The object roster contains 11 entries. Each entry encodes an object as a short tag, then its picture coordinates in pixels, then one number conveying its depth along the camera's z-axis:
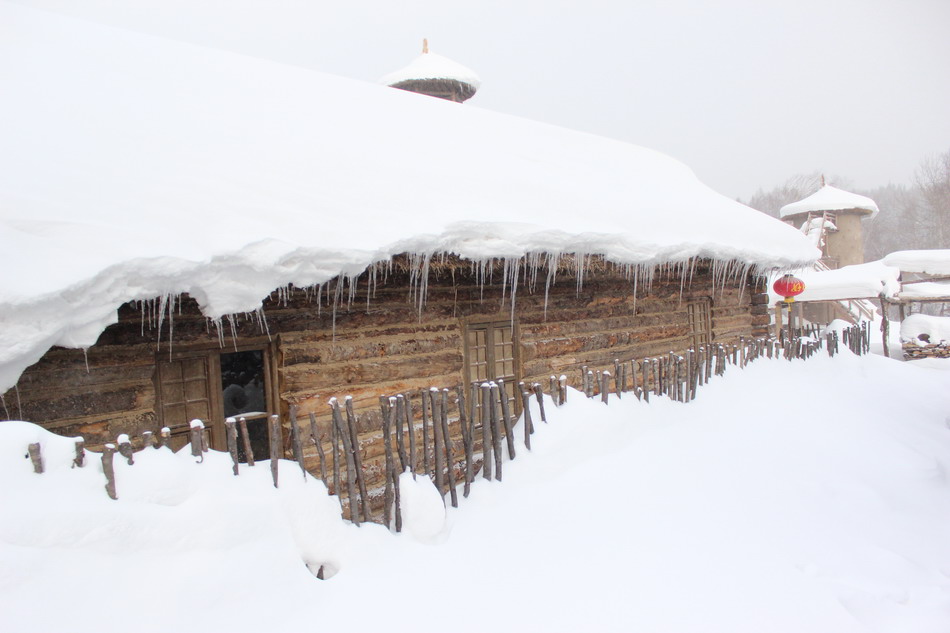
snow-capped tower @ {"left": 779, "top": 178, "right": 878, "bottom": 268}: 32.09
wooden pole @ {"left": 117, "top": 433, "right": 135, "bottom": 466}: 3.41
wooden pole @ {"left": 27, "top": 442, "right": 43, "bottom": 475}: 3.07
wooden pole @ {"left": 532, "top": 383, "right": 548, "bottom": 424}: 5.43
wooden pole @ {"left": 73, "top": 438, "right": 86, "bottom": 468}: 3.26
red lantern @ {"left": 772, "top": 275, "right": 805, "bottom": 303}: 13.30
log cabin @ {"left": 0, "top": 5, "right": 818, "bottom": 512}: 4.10
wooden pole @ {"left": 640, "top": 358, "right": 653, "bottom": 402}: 6.55
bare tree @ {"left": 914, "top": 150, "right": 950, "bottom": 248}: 41.47
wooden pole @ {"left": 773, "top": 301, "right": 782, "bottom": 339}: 22.87
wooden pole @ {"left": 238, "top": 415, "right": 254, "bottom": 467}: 3.85
